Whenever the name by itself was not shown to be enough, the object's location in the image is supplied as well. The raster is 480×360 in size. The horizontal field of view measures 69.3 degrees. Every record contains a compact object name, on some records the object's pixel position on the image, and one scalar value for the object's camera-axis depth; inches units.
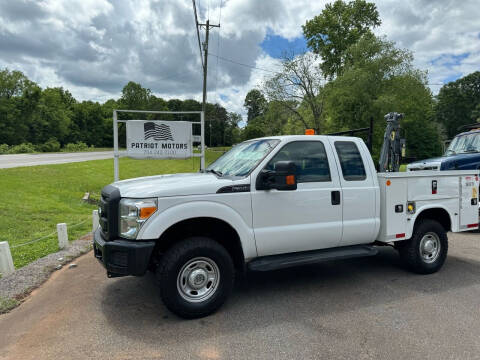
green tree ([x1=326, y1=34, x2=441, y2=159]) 1226.6
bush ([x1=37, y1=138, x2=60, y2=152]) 1775.3
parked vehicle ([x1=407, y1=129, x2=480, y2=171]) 339.6
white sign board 354.9
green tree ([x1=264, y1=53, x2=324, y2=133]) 1438.2
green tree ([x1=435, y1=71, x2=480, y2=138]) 2556.6
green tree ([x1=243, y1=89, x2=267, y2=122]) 4379.9
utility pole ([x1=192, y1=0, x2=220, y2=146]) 795.4
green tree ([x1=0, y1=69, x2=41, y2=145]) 2112.5
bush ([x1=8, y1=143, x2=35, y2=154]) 1598.7
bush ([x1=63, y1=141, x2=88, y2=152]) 2079.4
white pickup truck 142.6
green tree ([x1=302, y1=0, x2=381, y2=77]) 1646.2
